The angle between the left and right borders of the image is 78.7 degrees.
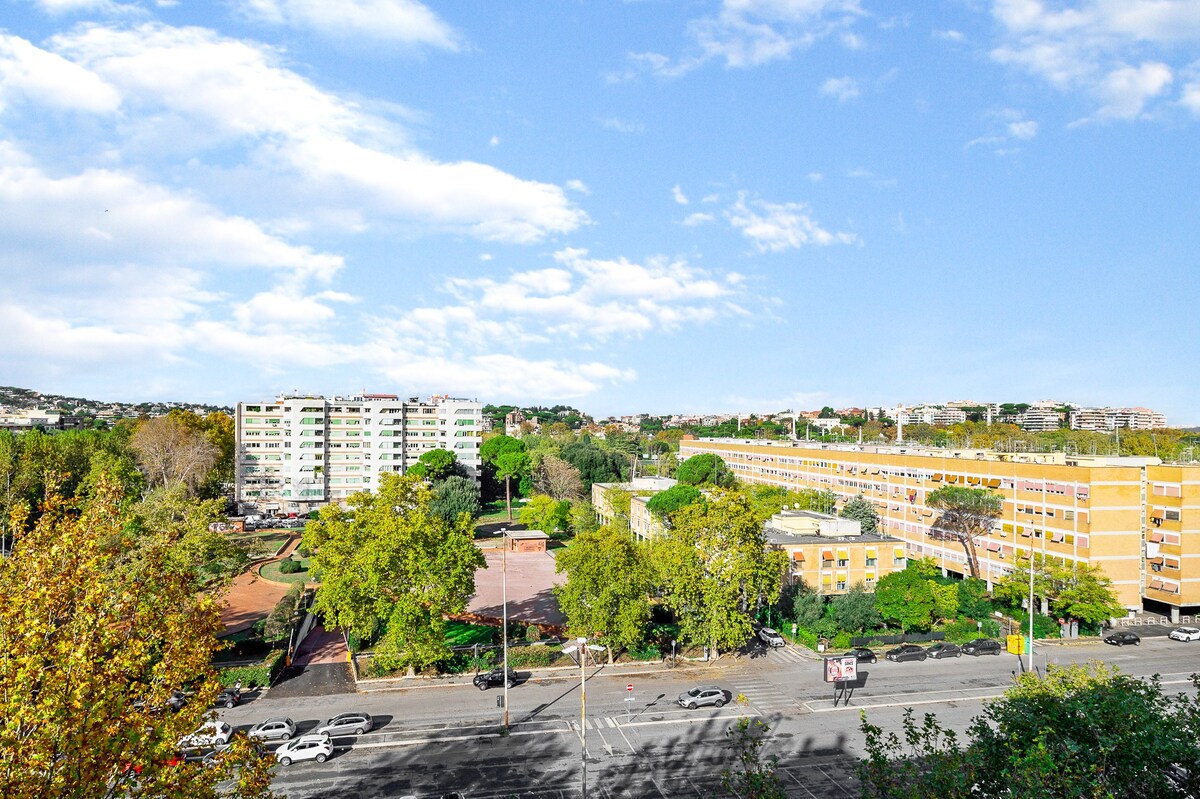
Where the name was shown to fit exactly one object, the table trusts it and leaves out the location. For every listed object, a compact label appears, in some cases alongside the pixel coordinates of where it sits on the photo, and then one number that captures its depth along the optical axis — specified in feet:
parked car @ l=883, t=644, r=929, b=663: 155.43
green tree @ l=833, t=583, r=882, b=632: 166.09
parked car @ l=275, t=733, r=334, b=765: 103.86
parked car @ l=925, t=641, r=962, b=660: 157.99
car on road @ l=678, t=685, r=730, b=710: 125.59
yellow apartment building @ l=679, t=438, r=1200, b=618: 188.03
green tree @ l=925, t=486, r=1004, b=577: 215.10
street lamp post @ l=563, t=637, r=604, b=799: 87.55
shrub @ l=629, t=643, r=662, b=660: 152.15
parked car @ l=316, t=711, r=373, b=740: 112.37
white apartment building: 383.65
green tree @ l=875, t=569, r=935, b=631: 168.55
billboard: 127.34
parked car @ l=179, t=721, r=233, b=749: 107.55
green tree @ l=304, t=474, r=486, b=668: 134.00
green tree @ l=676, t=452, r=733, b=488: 362.12
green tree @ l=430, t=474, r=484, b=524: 297.74
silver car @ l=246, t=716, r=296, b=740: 110.52
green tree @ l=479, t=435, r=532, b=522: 419.95
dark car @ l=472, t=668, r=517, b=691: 135.85
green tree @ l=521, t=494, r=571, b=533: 324.39
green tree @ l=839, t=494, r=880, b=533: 263.49
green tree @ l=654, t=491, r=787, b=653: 149.48
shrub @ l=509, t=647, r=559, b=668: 147.64
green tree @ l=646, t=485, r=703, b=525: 254.06
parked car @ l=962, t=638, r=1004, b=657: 160.56
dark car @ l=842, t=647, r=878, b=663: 154.14
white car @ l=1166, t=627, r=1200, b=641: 172.86
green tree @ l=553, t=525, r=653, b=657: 142.51
